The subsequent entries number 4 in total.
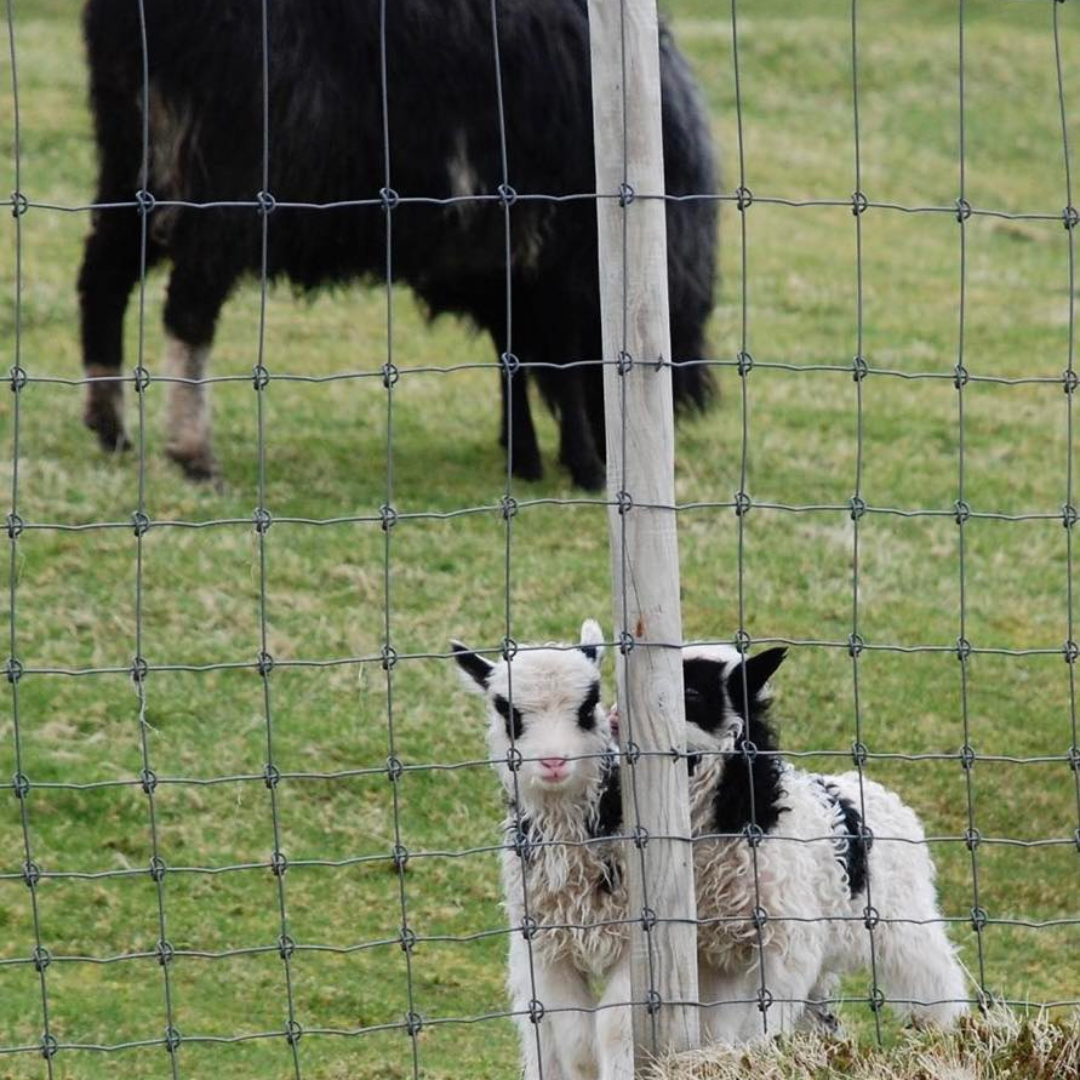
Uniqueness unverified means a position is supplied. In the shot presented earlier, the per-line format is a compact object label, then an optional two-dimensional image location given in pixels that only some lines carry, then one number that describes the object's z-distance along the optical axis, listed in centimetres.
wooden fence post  872
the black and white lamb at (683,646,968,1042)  959
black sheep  1811
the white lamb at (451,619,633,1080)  939
